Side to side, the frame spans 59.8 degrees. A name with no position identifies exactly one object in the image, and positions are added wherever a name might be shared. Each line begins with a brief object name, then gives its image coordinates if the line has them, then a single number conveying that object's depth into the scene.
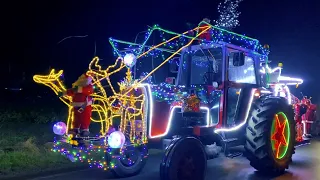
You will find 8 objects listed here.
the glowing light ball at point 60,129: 4.91
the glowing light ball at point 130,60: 4.99
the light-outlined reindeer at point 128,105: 4.89
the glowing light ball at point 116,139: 4.34
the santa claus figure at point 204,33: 5.33
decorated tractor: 4.67
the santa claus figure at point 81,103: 4.60
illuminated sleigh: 4.50
